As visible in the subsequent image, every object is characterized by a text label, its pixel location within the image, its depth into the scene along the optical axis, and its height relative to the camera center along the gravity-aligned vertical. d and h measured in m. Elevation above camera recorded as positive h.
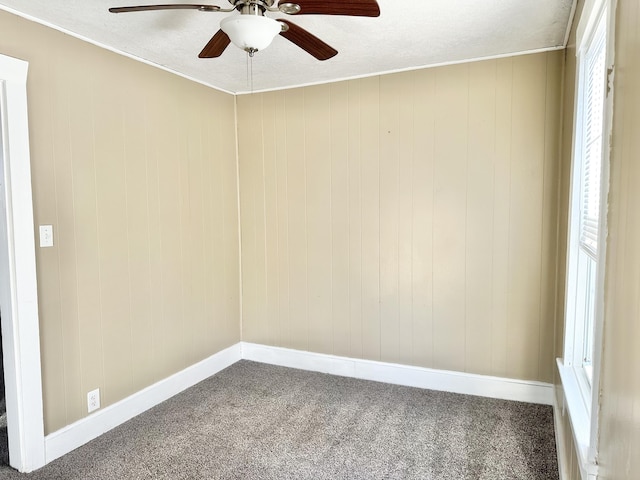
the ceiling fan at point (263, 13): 1.52 +0.71
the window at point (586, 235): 1.25 -0.15
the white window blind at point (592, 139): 1.68 +0.27
